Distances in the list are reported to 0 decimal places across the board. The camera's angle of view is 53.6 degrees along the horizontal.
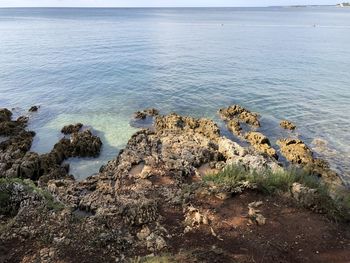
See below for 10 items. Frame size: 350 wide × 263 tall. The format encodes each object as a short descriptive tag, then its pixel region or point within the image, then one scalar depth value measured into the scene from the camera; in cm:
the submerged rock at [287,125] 2362
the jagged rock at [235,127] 2291
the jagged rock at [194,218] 1057
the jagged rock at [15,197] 1201
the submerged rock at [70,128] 2378
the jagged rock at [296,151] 1900
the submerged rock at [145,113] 2608
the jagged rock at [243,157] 1623
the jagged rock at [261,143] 1969
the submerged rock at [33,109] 2818
